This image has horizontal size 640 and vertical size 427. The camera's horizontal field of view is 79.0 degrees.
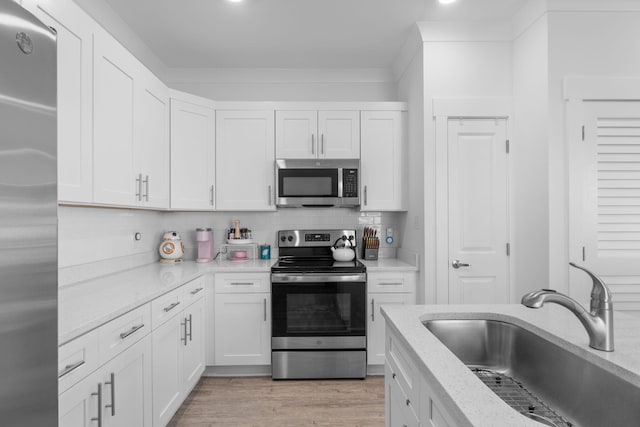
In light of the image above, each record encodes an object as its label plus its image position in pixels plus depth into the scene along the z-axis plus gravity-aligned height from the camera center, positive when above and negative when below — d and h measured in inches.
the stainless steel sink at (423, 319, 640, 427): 38.3 -18.8
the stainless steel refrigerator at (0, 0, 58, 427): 30.7 -0.5
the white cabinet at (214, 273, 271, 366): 121.0 -32.8
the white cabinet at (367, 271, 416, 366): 122.0 -25.3
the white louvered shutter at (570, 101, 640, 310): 96.5 +4.8
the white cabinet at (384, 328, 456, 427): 38.2 -21.2
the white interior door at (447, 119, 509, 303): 114.0 +0.2
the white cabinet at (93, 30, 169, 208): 77.1 +20.3
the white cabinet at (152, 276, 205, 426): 82.1 -32.2
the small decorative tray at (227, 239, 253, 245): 137.3 -8.9
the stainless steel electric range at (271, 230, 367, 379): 119.3 -32.8
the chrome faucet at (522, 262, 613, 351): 39.6 -9.8
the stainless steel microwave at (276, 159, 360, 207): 132.8 +11.9
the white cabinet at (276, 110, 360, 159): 134.1 +28.0
